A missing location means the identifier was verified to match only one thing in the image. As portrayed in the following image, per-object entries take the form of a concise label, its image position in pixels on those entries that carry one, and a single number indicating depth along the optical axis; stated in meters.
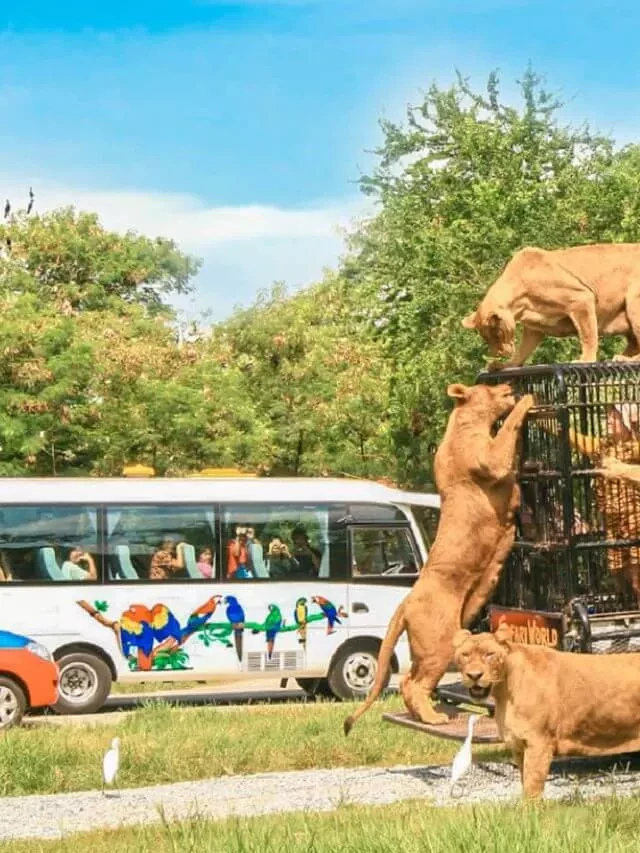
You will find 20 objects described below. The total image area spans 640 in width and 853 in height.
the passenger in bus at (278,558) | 20.77
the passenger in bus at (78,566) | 20.08
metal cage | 10.78
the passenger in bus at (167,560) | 20.39
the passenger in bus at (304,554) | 20.86
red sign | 10.89
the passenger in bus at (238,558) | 20.66
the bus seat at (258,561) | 20.72
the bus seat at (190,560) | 20.52
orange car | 18.14
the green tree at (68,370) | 32.34
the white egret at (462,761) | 10.05
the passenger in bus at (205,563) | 20.56
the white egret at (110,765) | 11.21
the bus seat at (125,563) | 20.27
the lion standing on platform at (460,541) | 10.86
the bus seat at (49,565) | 19.97
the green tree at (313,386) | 38.44
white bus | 19.92
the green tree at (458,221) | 28.81
